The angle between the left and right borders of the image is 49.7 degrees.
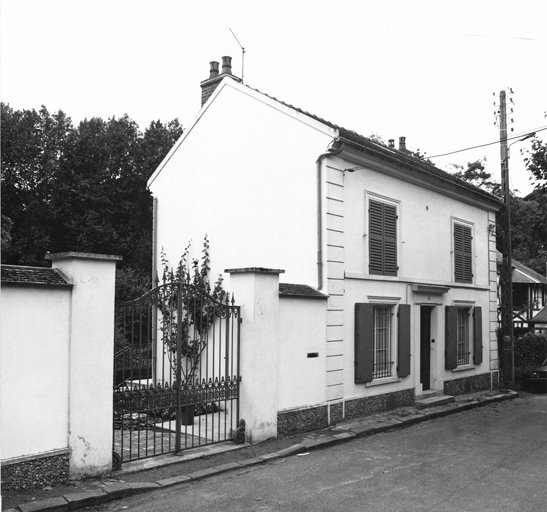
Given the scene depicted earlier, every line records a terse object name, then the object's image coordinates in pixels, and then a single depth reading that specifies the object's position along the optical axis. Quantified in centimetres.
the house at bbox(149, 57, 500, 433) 1103
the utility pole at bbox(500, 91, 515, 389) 1678
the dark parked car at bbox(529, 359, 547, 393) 1705
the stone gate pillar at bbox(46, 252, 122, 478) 679
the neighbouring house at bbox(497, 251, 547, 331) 3456
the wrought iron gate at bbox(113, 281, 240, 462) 773
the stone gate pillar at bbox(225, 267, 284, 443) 902
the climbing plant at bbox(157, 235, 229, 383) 1212
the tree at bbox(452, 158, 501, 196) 4178
